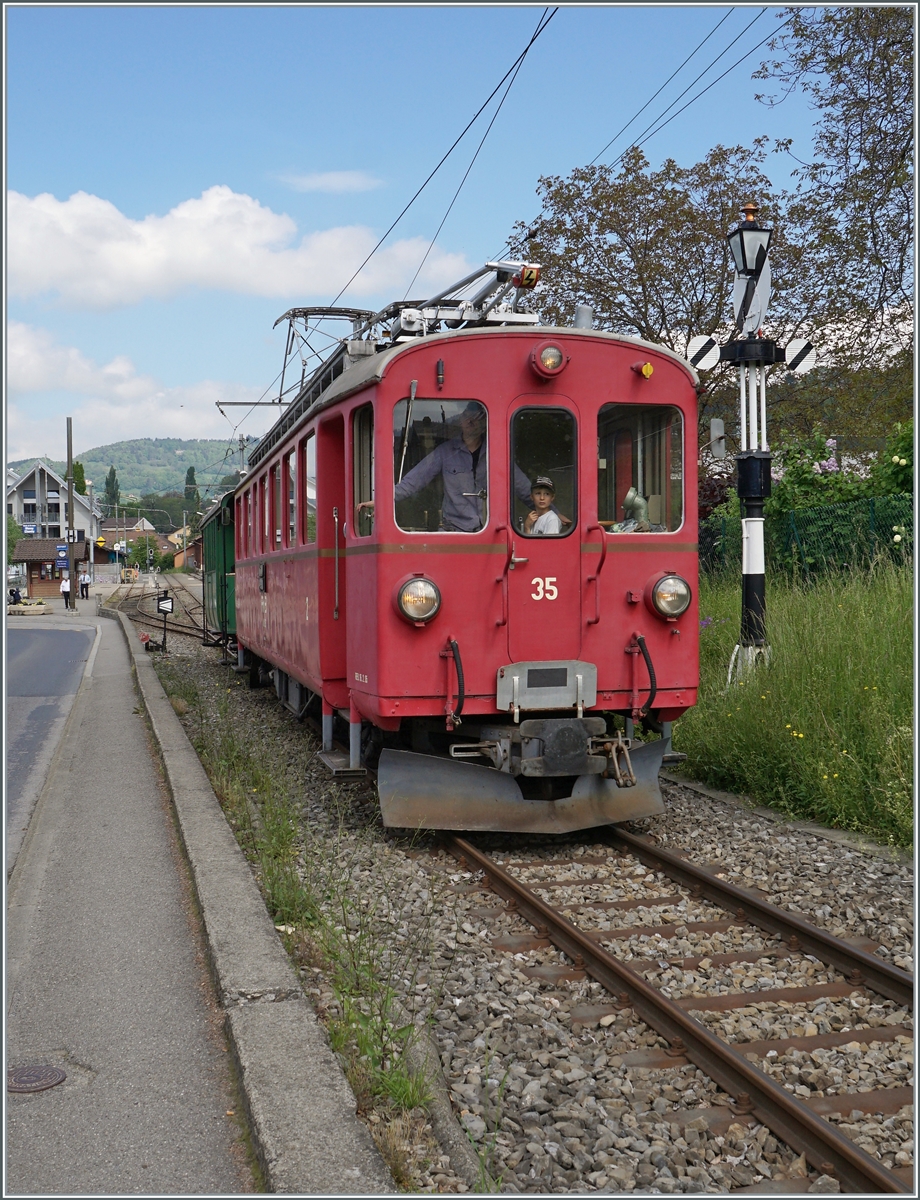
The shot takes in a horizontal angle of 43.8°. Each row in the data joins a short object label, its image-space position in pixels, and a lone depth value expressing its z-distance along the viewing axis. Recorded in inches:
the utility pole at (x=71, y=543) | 1986.6
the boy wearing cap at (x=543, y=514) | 277.7
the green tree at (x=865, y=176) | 640.4
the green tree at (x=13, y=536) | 3318.2
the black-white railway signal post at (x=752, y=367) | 396.8
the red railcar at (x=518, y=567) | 270.1
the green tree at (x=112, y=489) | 5938.0
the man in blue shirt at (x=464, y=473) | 273.4
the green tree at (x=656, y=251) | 776.3
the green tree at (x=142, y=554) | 5118.1
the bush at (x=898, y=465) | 526.6
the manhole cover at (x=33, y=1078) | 152.6
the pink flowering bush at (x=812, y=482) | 624.1
